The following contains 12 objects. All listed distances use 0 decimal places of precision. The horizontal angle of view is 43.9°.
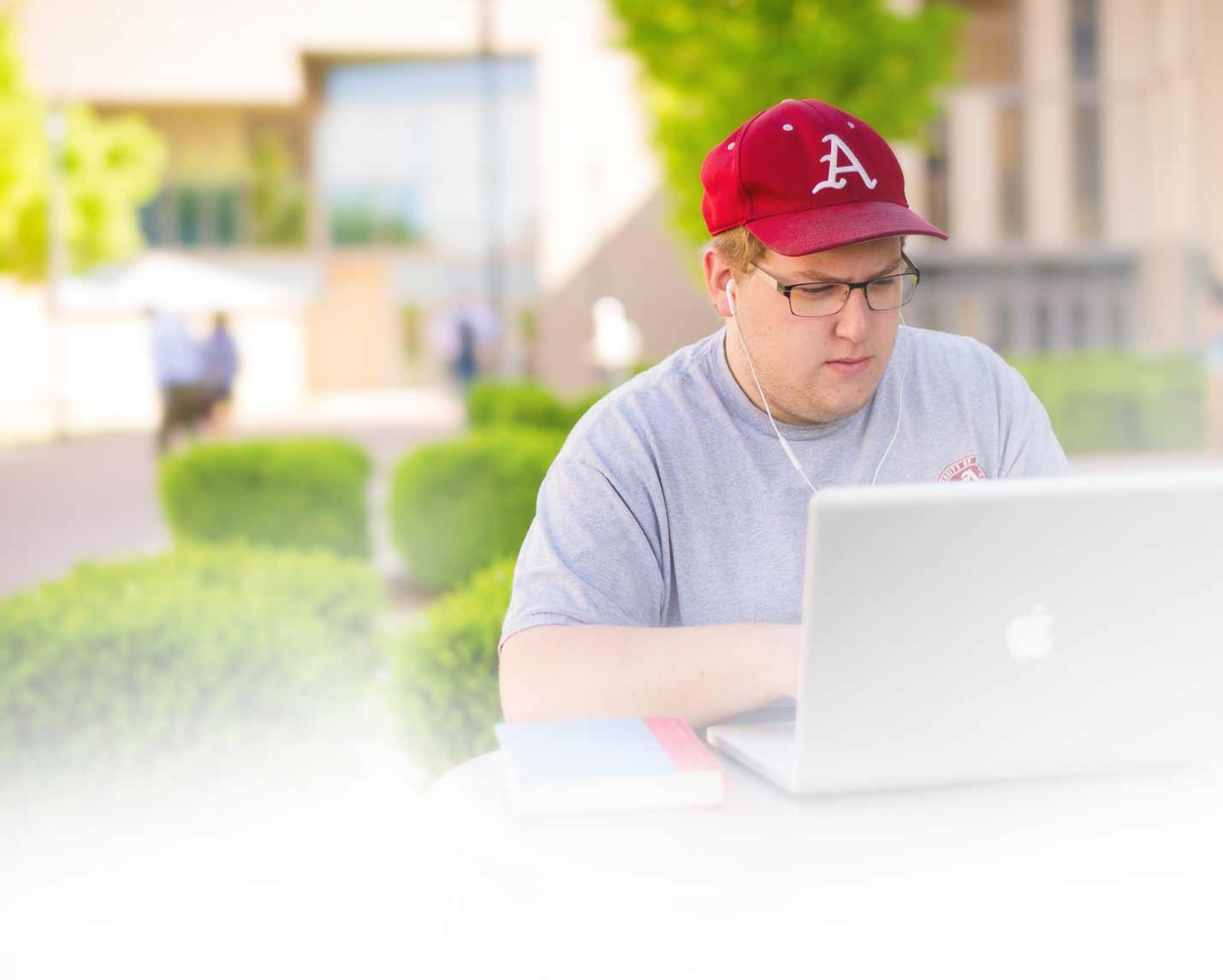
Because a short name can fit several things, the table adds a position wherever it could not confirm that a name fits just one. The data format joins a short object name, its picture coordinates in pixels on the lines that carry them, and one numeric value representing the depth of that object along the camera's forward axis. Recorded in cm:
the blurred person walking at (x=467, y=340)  2758
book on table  154
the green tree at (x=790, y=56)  1291
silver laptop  137
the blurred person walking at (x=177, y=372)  1683
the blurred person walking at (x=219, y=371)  1747
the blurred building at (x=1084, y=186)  1766
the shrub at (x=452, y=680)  358
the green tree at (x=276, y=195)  3753
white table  135
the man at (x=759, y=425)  207
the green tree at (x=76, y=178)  2550
